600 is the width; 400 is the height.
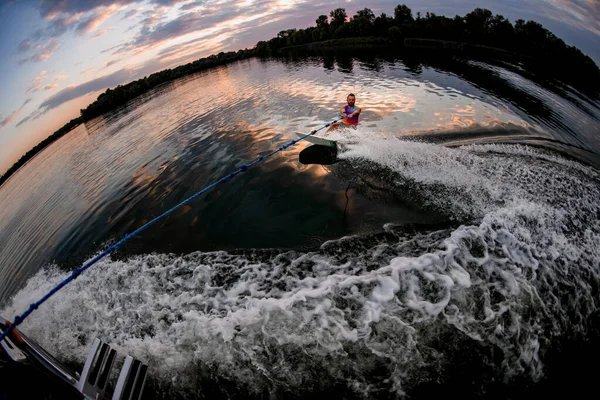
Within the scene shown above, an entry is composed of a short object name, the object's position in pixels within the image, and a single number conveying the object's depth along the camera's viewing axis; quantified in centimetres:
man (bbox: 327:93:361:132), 1023
